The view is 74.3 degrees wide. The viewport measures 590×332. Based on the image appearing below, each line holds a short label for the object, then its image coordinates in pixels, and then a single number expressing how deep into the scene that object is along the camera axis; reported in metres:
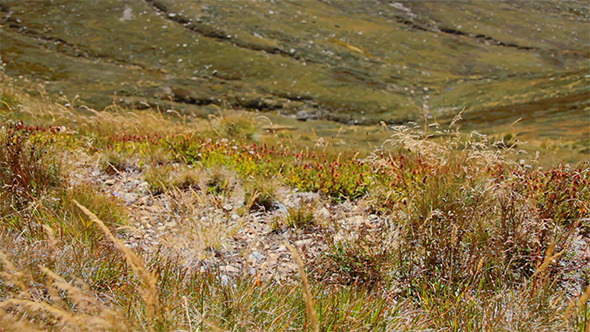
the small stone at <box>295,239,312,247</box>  4.89
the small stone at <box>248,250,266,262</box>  4.64
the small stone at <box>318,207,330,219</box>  5.39
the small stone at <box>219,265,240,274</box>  4.31
